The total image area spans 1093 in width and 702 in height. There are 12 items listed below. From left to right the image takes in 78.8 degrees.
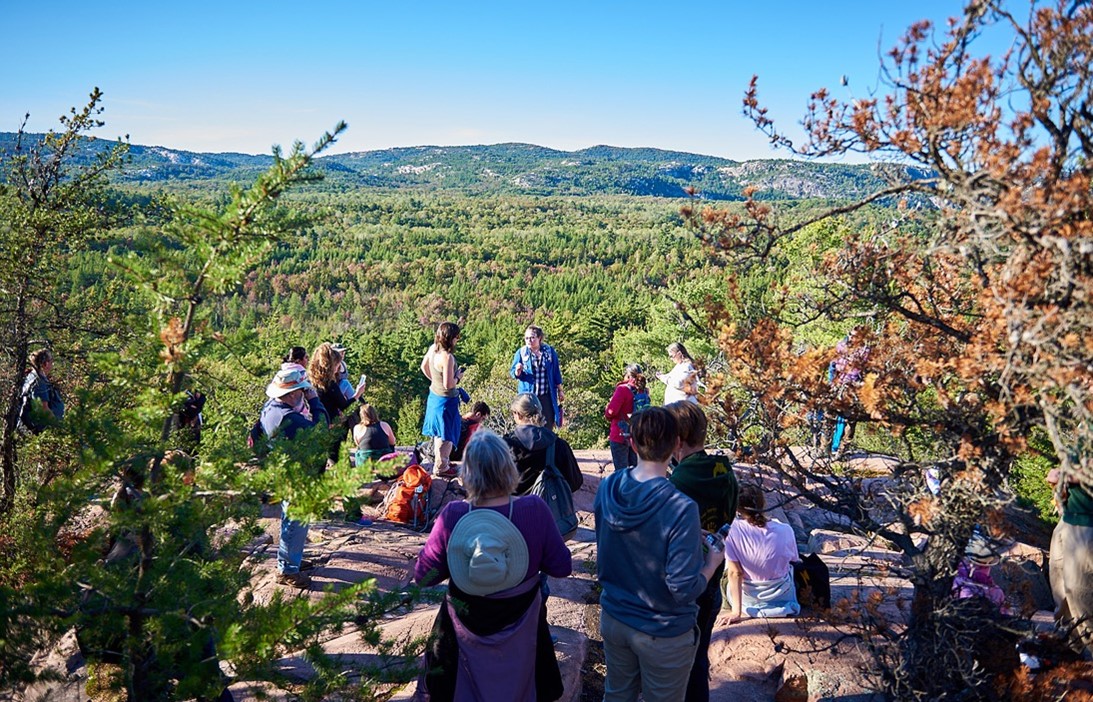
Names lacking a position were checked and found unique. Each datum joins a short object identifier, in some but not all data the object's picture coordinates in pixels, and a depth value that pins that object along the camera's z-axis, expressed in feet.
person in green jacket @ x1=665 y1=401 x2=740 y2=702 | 10.64
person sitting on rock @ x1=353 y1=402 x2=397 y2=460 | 21.01
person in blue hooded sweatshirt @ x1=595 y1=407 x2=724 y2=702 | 9.06
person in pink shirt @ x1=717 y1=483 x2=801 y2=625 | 14.49
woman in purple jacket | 9.32
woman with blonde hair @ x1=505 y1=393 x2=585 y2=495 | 13.99
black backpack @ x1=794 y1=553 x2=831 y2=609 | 14.97
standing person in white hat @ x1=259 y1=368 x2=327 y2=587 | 14.84
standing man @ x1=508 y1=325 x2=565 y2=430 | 23.52
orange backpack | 21.09
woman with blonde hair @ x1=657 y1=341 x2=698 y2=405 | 20.59
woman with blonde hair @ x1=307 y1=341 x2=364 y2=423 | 19.76
